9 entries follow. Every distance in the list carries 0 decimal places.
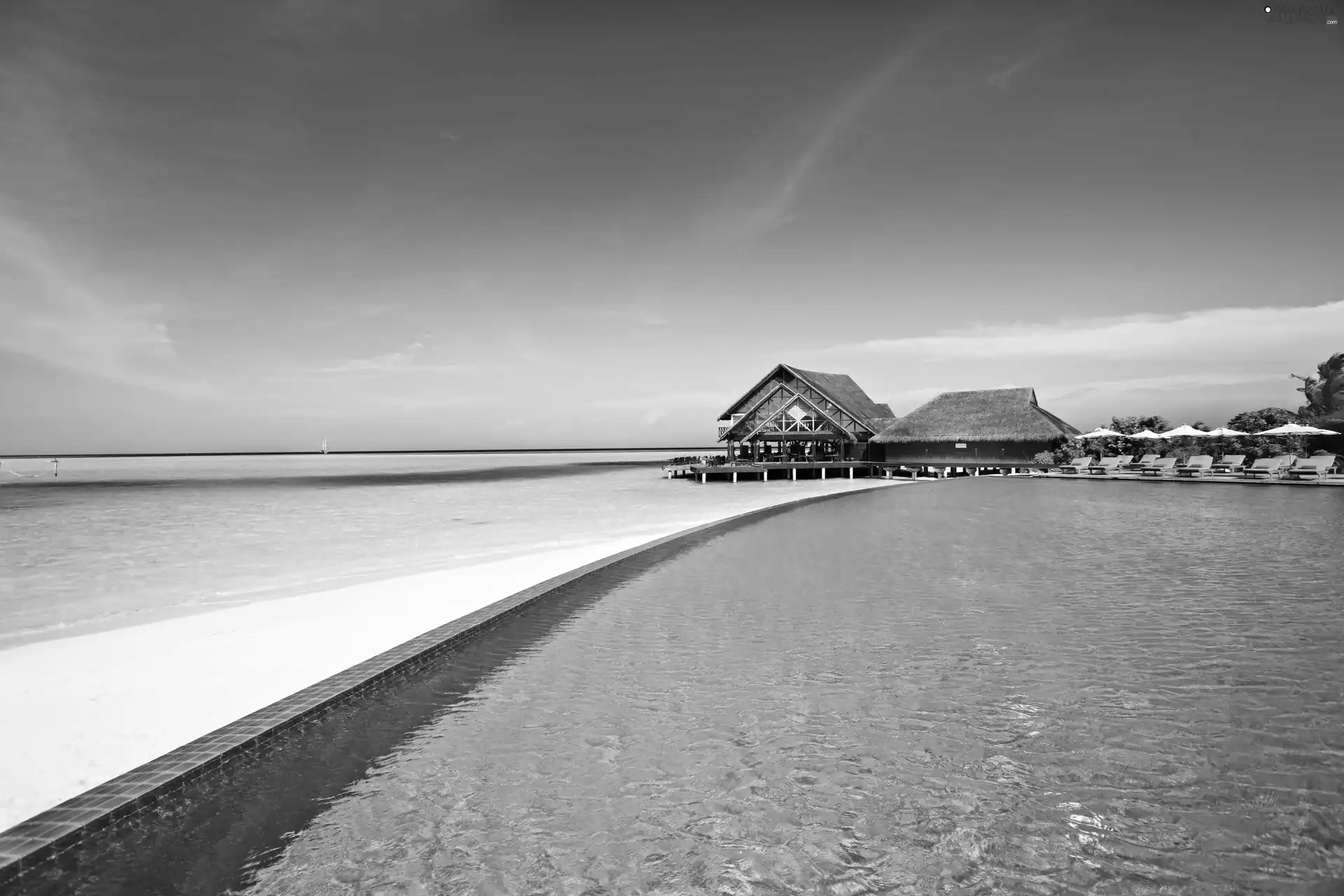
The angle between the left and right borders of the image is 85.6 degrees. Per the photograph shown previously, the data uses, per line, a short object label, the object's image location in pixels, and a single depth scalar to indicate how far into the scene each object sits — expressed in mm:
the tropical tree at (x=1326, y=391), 46531
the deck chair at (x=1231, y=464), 27438
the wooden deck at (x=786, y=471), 36344
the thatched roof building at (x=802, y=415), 38500
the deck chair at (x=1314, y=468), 23766
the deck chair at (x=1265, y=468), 25250
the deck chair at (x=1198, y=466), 27422
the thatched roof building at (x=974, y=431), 36438
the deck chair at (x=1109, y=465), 30266
